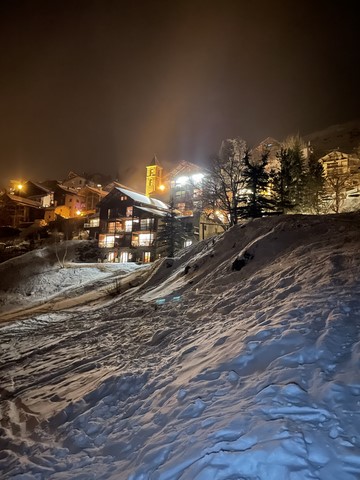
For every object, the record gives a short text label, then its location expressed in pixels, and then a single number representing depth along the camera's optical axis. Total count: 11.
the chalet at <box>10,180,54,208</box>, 67.88
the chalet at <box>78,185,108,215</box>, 66.06
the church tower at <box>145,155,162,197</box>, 67.44
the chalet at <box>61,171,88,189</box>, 88.44
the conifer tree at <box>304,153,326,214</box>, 31.72
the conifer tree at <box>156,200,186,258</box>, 32.03
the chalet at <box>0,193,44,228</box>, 59.04
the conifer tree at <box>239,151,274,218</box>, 22.44
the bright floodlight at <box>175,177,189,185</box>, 55.19
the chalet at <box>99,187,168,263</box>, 44.22
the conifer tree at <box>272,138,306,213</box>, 26.74
